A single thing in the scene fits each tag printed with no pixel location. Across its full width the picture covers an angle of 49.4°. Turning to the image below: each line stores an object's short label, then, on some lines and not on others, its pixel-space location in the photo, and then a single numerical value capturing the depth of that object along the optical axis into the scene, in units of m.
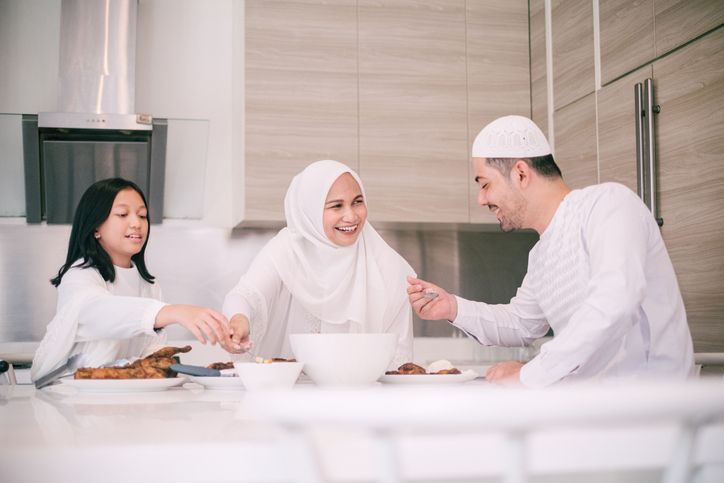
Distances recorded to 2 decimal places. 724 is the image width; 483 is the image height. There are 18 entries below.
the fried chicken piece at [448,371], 1.54
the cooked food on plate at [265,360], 1.40
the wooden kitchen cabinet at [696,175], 2.56
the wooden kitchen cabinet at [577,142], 3.33
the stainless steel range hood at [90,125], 3.44
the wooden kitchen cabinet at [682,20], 2.60
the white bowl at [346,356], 1.35
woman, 2.35
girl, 1.71
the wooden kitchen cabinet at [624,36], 2.95
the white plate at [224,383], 1.47
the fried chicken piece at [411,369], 1.54
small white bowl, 1.33
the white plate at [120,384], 1.39
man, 1.52
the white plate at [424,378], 1.47
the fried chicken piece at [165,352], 1.65
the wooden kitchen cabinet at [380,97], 3.61
